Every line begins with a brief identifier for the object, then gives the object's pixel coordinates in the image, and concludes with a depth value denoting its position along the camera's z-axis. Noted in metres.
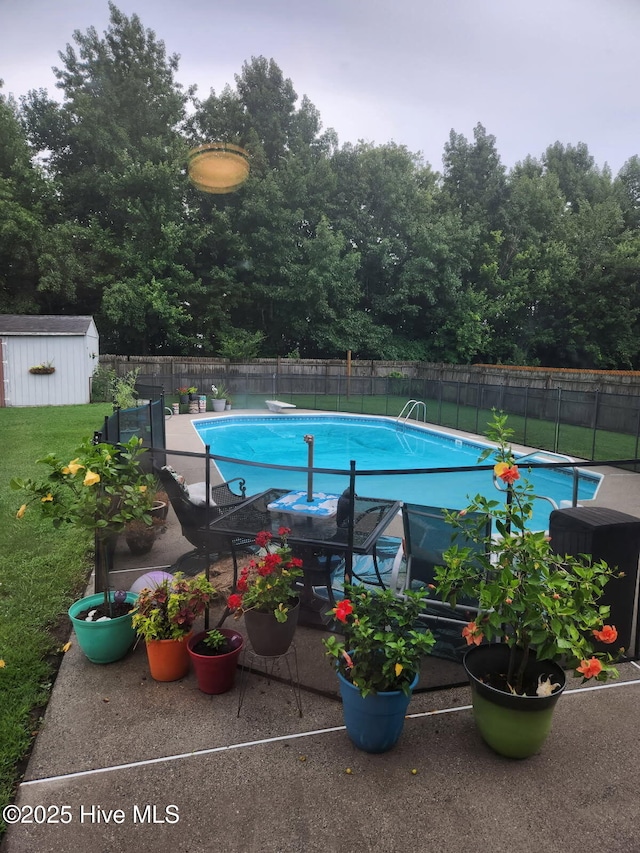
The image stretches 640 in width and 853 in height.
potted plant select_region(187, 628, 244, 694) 2.58
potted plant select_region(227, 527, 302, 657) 2.64
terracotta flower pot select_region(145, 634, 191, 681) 2.68
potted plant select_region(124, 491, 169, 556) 4.38
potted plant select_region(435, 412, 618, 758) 2.04
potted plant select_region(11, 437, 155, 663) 2.80
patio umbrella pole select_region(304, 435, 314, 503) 3.64
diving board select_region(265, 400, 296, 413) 18.12
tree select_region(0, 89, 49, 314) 20.06
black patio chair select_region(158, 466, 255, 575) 3.51
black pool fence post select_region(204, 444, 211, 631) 2.98
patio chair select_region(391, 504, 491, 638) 2.91
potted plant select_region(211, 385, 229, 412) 18.36
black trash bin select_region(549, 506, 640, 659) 2.85
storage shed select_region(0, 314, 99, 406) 14.82
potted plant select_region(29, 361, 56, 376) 14.85
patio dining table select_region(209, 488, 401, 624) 2.97
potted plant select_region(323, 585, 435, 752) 2.12
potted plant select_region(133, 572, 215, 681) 2.68
